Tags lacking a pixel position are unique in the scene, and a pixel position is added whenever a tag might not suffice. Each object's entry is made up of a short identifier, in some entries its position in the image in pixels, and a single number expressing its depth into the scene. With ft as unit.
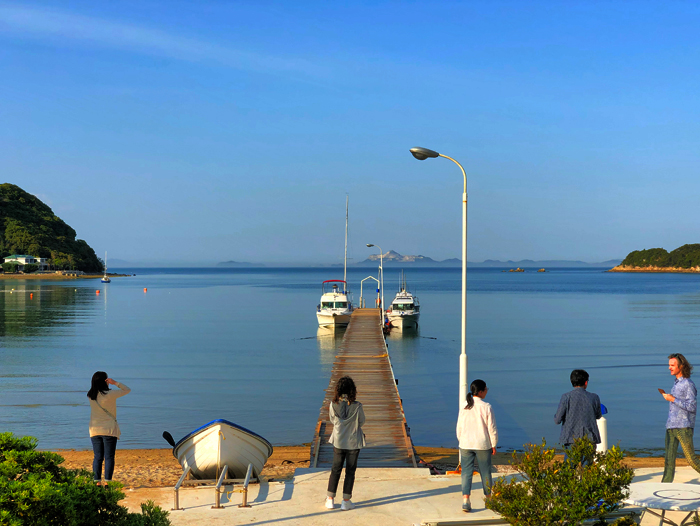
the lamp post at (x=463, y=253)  35.37
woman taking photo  28.63
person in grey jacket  25.84
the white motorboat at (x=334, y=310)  161.17
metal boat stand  26.17
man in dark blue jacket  25.39
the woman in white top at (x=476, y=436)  25.50
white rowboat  33.01
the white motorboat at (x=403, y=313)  165.68
